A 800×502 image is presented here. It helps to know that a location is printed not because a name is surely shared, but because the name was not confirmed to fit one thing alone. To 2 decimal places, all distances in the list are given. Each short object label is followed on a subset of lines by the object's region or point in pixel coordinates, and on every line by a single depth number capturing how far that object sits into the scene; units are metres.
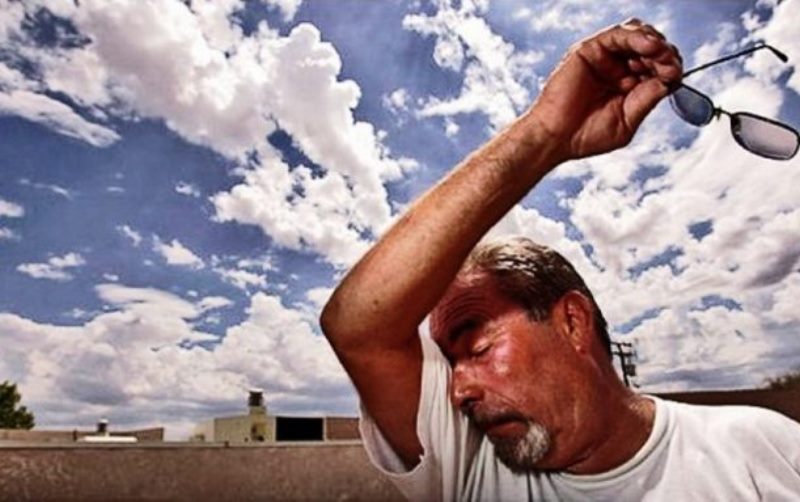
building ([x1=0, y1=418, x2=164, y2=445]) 16.56
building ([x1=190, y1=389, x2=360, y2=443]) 14.80
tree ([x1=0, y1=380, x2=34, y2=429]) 31.77
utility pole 24.04
